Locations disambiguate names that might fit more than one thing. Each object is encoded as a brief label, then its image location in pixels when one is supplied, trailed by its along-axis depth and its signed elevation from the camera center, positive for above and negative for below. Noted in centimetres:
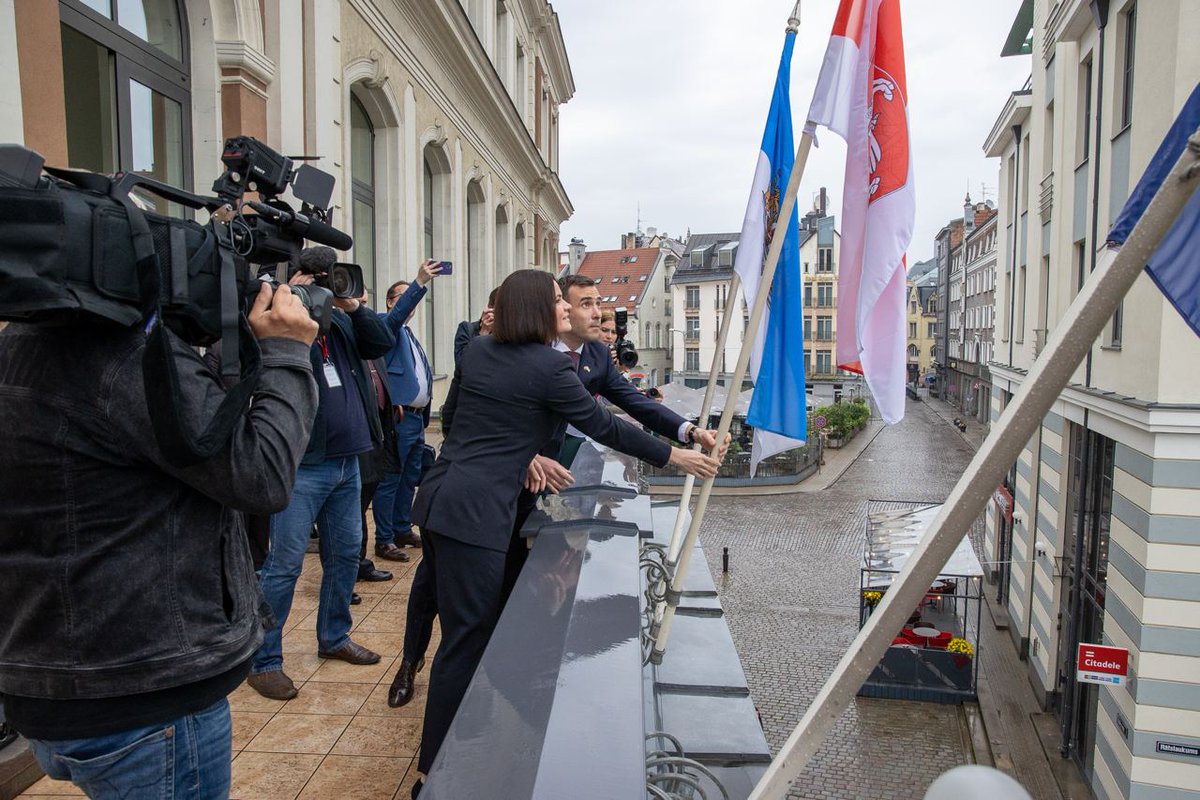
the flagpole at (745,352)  329 -6
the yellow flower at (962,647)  1407 -527
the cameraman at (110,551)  155 -42
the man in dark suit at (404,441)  605 -82
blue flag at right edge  187 +24
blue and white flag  411 +20
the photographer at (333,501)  376 -80
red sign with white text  1062 -424
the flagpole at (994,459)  145 -23
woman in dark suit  294 -45
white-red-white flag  356 +69
